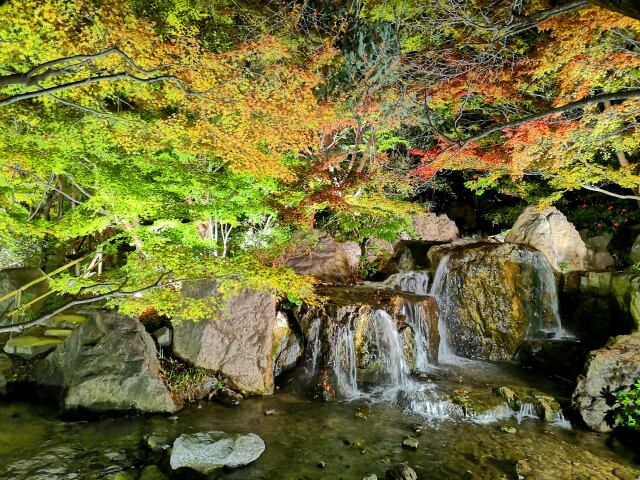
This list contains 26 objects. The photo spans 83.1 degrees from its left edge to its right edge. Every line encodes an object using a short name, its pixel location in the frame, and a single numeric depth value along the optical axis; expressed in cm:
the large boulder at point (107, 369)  680
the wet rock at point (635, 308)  909
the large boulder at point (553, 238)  1275
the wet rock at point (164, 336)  855
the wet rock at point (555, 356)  928
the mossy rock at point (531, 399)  738
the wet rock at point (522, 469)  554
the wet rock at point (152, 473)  524
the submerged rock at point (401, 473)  535
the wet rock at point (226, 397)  770
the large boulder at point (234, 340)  821
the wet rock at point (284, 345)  902
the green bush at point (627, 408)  667
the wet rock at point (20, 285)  919
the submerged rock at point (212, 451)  538
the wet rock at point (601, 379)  700
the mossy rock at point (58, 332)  878
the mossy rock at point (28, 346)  809
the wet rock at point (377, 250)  1461
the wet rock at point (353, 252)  1398
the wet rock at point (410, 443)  623
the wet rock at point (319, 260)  1222
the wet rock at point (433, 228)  1669
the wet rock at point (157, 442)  589
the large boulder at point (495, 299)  1093
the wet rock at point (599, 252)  1344
